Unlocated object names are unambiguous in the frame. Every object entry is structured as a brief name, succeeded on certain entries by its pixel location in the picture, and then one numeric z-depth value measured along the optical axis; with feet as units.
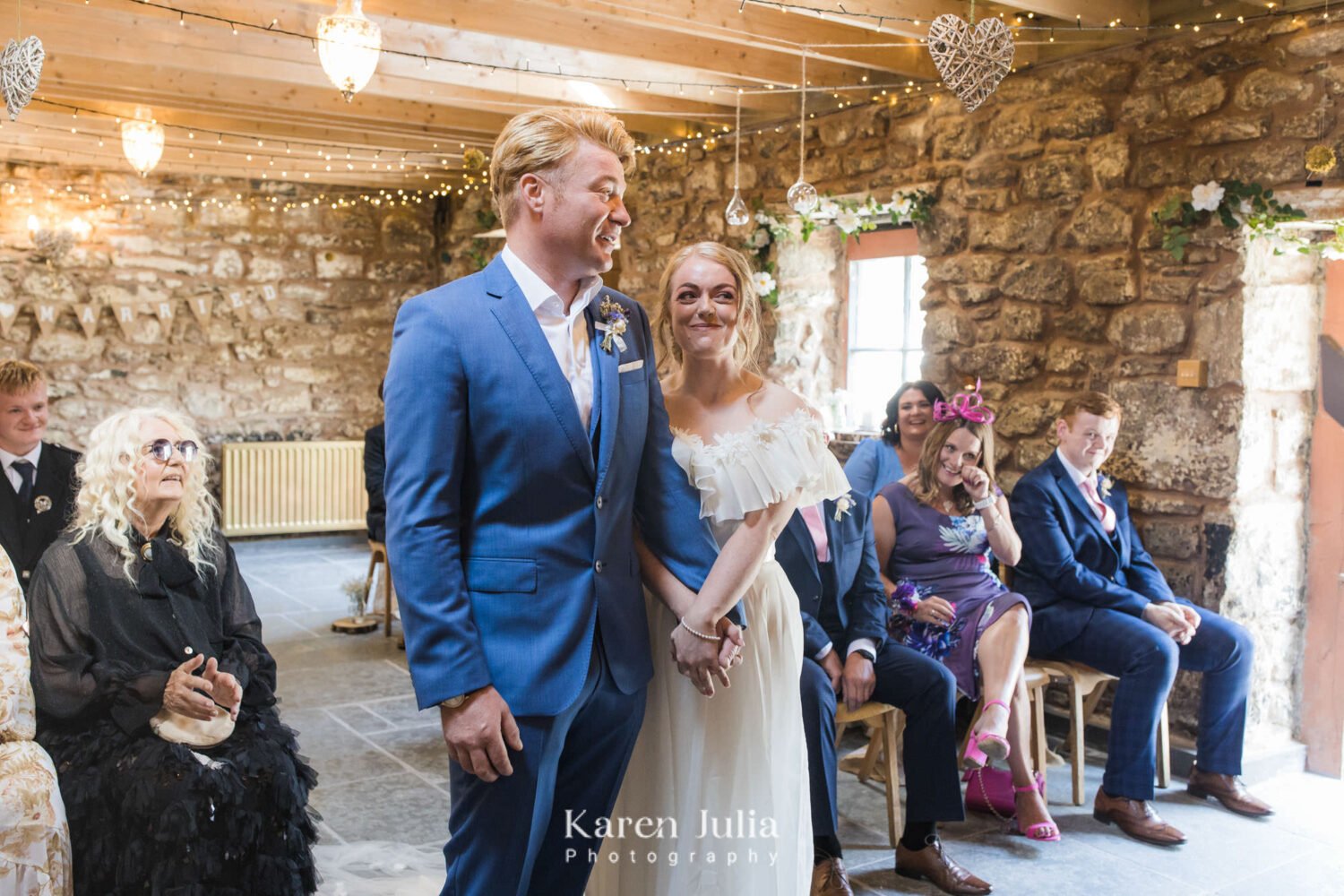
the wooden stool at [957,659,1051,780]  11.92
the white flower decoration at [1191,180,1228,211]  12.39
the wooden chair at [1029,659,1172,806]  12.05
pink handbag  11.63
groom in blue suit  5.42
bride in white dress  7.04
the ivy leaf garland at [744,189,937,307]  15.97
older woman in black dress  7.23
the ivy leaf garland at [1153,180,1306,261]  12.07
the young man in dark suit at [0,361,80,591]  11.78
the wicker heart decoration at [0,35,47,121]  10.64
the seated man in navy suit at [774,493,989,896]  9.75
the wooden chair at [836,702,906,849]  10.65
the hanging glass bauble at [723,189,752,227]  15.31
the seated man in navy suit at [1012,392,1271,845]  11.65
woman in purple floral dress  11.24
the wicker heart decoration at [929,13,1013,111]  11.21
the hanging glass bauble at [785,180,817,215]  14.46
